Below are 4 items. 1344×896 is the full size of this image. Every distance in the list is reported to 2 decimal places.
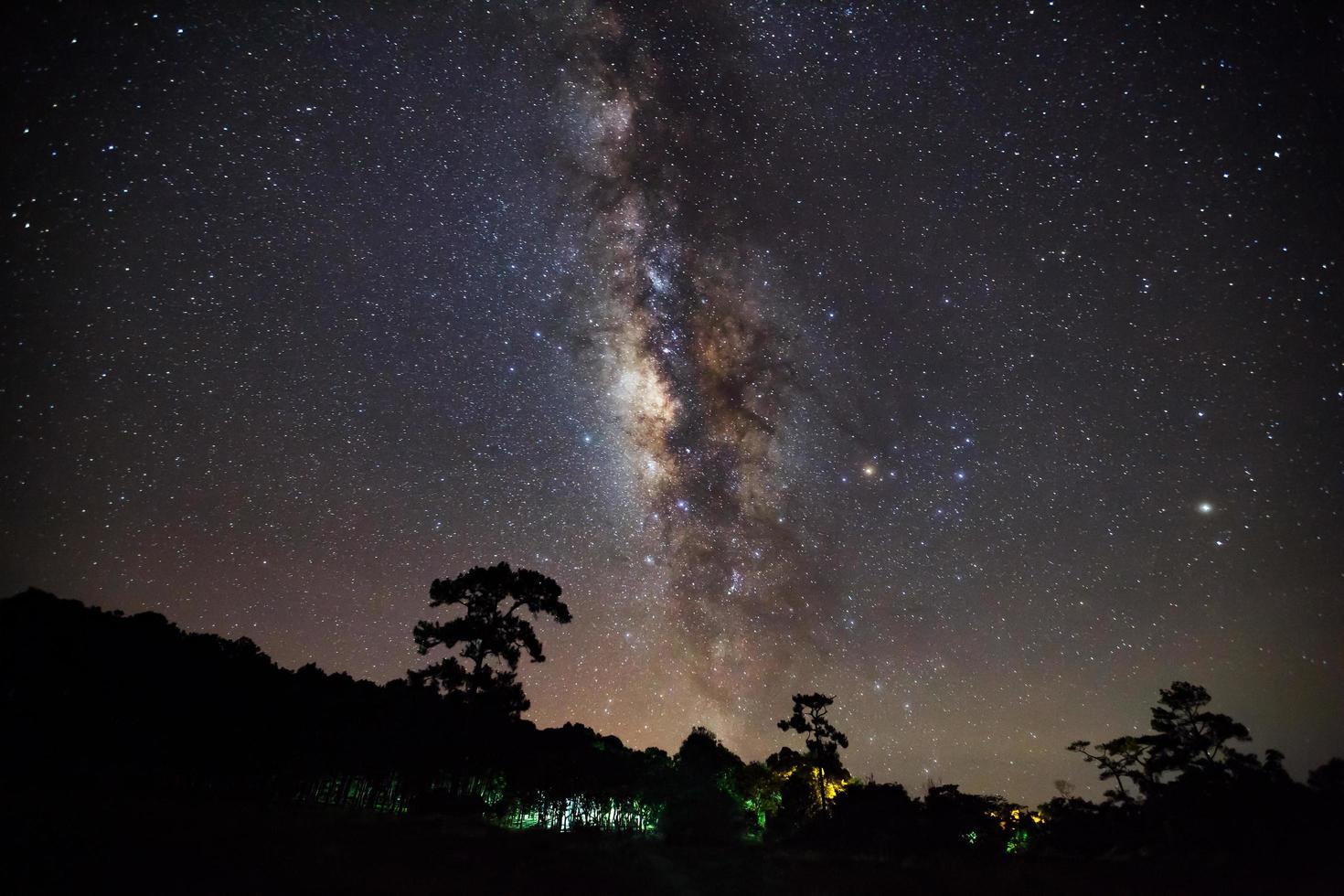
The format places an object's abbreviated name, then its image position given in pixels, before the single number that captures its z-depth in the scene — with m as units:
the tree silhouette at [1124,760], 38.52
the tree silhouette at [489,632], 26.72
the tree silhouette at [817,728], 41.69
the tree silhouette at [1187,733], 33.06
